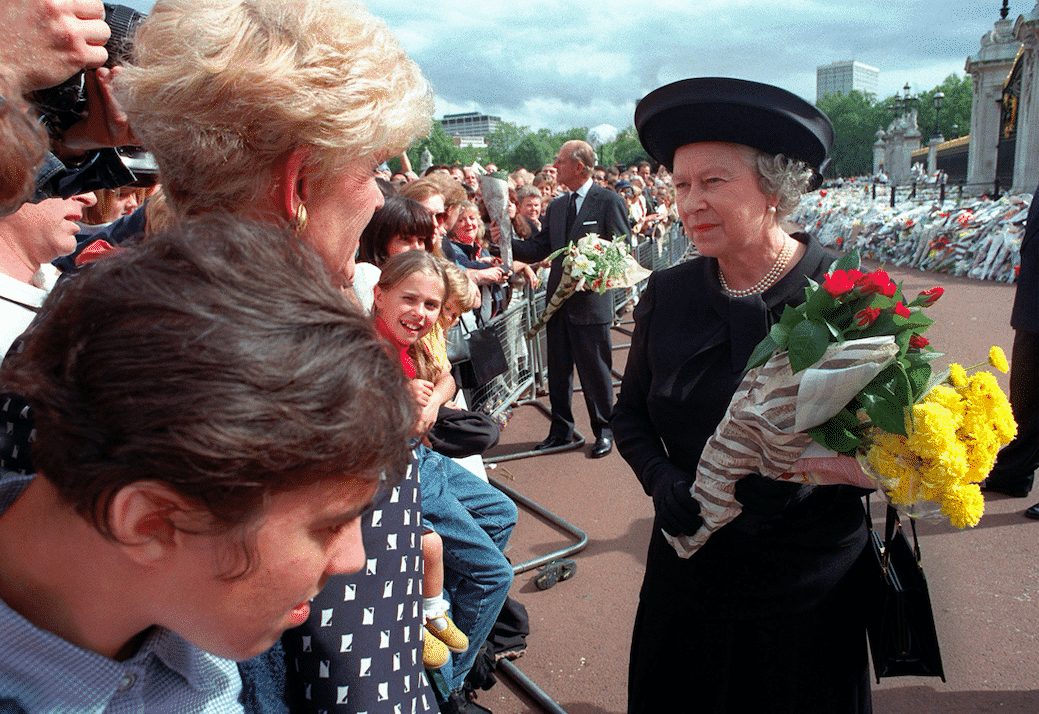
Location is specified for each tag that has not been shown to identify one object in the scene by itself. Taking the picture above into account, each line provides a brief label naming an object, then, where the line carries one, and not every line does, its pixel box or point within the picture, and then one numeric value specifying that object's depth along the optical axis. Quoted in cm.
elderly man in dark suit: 622
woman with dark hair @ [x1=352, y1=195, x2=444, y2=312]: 379
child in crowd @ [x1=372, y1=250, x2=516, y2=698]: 237
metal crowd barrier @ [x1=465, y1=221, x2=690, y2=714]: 480
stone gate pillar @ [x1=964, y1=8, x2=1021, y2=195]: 3133
